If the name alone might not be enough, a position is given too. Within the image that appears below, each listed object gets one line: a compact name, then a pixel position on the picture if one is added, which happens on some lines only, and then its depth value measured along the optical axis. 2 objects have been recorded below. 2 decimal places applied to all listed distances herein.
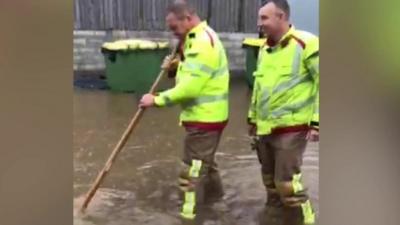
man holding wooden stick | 2.66
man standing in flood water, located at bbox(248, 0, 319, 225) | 2.70
